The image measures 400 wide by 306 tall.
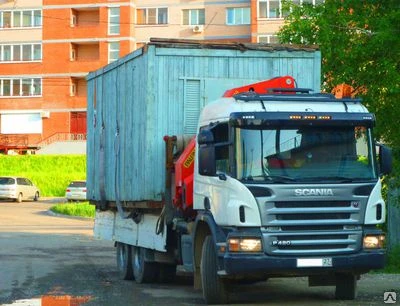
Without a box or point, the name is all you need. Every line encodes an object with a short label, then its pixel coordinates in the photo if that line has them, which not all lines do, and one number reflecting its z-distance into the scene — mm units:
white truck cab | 11898
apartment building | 73500
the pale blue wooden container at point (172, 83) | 14961
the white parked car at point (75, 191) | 53719
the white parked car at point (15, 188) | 56406
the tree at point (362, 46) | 19906
